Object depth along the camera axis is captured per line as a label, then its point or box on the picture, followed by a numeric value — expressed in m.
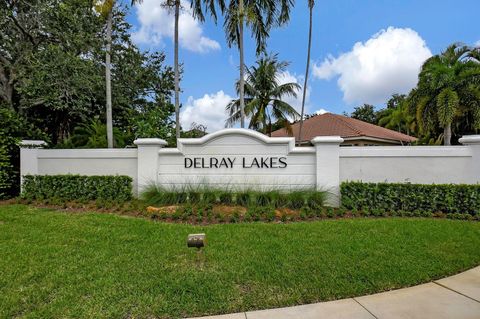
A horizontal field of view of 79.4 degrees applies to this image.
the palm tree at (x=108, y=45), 10.19
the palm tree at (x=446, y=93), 14.32
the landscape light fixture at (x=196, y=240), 3.77
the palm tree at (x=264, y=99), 20.58
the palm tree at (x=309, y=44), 16.16
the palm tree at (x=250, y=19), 13.13
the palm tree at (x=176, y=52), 12.57
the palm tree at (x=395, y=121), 27.28
